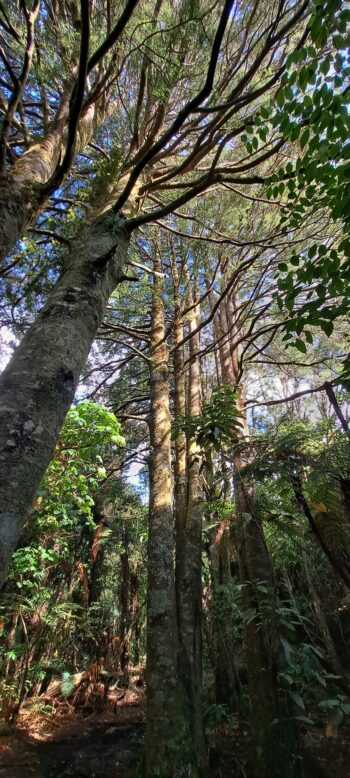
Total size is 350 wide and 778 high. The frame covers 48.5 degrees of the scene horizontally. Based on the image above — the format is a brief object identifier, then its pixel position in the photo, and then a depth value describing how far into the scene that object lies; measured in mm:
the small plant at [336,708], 2490
